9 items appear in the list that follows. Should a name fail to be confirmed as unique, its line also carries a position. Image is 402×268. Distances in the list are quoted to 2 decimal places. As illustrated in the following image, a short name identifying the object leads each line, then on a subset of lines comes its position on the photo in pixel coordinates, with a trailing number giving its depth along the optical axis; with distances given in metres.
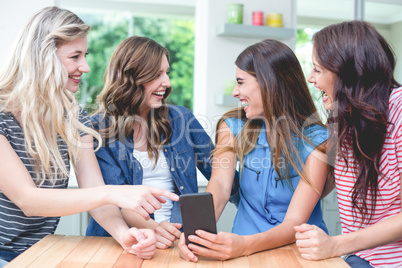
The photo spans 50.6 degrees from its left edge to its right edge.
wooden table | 1.09
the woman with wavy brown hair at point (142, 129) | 1.80
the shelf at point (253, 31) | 3.30
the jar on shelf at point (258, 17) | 3.42
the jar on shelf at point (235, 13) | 3.34
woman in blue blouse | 1.62
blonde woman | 1.23
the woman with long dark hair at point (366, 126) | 1.33
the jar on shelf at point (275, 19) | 3.44
